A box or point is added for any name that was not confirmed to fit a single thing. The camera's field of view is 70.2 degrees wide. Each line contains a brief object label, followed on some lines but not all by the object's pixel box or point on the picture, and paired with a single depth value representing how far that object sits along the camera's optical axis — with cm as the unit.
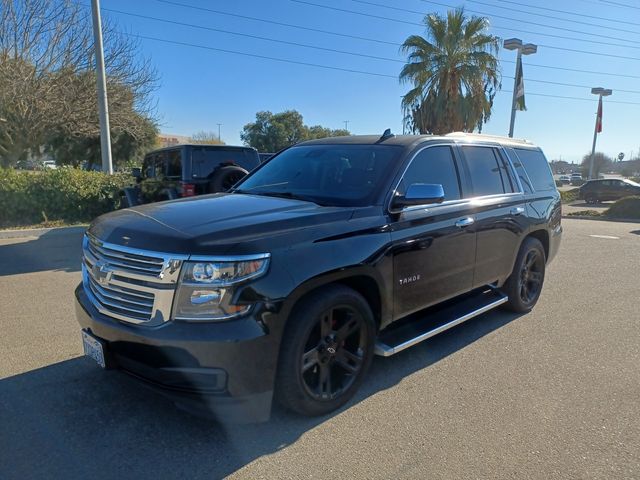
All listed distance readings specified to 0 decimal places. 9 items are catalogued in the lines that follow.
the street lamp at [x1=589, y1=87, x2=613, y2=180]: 3234
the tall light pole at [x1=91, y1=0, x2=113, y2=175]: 1223
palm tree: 1931
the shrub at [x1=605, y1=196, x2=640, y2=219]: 1811
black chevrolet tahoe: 252
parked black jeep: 796
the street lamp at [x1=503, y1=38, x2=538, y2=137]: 1953
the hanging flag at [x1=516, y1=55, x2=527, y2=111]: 2044
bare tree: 1529
